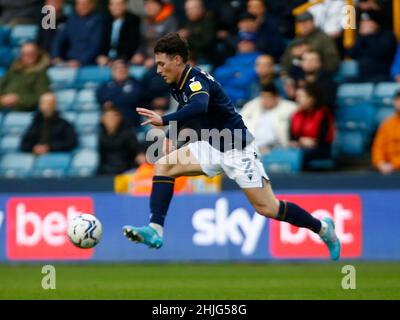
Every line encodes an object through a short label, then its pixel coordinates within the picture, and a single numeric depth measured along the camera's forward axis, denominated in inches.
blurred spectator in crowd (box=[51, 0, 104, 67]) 628.1
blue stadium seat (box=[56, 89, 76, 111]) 624.4
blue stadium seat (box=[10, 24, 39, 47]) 673.6
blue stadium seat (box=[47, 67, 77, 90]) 641.6
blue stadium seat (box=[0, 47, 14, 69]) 681.0
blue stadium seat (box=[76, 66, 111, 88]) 632.4
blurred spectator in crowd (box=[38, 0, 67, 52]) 653.3
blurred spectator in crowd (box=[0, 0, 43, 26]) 673.6
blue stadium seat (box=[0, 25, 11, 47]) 680.4
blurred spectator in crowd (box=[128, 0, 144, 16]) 657.0
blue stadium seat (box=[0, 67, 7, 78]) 672.5
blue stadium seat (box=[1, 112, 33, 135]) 627.5
